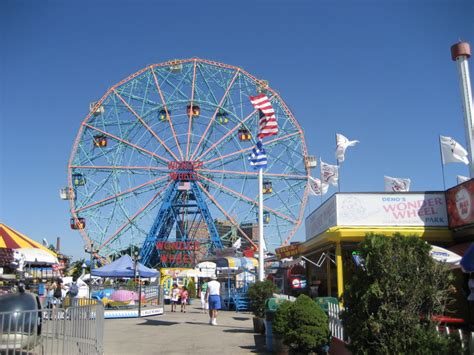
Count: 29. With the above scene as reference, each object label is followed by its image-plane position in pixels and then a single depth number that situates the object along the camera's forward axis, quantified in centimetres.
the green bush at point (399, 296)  558
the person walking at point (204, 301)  2265
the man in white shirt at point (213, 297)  1480
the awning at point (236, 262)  2452
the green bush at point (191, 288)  3334
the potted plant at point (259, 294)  1367
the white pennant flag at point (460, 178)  1720
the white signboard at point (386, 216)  1263
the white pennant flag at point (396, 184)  1778
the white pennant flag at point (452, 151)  1476
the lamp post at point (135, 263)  2284
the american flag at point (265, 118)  1638
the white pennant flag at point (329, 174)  1739
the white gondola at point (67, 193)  3647
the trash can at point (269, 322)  1001
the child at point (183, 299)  2211
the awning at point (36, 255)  1383
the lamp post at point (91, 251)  3353
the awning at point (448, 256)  899
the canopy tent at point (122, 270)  2319
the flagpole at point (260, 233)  1524
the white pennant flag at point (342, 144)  1602
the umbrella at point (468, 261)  741
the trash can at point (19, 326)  606
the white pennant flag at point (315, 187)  2089
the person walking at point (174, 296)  2344
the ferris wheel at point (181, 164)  3700
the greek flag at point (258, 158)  1636
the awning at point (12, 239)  1250
